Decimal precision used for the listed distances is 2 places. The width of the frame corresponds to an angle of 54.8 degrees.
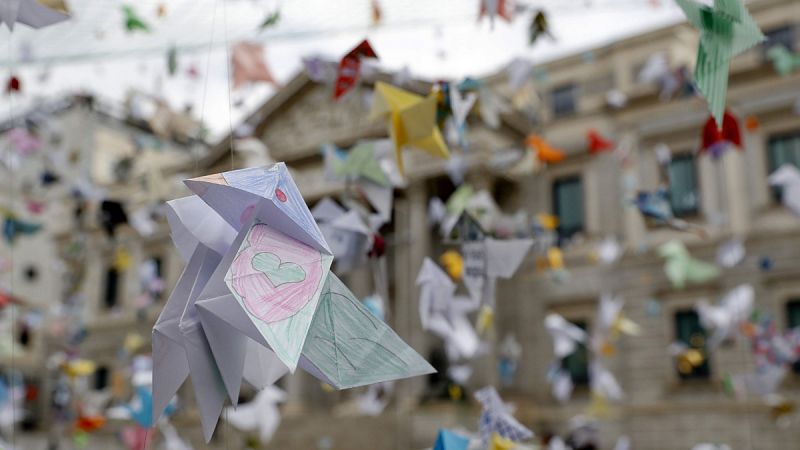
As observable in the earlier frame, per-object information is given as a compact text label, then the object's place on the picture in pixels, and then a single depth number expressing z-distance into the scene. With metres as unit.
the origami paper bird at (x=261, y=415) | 9.87
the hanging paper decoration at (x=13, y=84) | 5.41
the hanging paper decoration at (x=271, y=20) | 6.00
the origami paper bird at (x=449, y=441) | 3.58
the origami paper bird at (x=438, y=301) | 4.68
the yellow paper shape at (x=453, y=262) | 9.68
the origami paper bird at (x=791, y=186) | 9.02
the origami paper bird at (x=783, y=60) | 15.36
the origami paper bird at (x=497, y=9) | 5.41
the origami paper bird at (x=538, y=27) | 6.14
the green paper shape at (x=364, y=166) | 5.04
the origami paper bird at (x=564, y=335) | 15.67
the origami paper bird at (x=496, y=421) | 4.32
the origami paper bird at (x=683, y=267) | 15.80
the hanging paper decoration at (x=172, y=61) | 8.63
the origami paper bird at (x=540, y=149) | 14.44
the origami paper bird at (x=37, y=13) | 3.75
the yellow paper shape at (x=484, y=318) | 6.72
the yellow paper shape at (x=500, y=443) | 4.26
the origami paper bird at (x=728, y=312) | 13.97
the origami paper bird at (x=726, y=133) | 5.30
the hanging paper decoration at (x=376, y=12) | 9.00
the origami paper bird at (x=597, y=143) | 17.28
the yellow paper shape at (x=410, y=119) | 4.42
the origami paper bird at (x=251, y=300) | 2.22
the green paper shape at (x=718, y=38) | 3.04
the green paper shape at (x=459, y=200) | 6.39
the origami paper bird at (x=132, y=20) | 8.21
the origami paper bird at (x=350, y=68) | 4.55
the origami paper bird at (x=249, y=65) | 8.18
